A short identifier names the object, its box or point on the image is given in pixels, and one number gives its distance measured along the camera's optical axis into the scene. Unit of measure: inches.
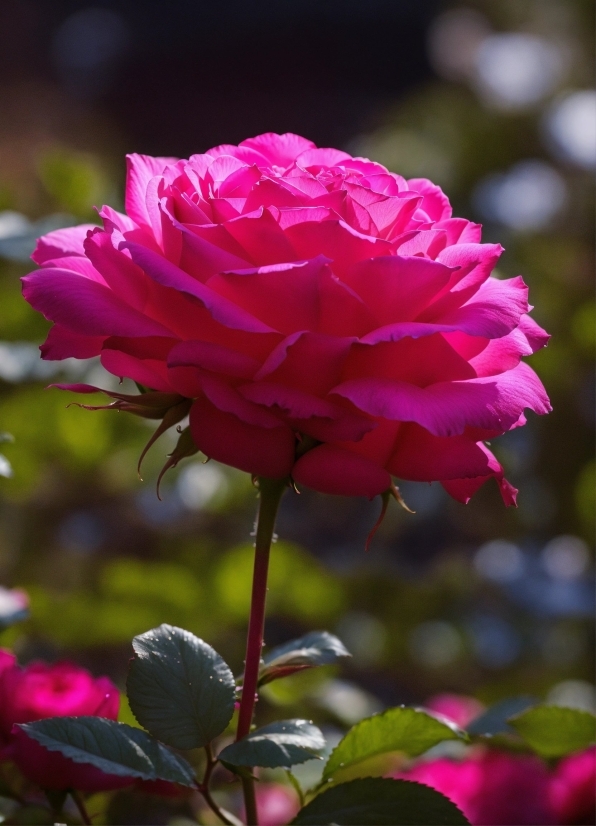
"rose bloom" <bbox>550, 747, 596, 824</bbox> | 32.8
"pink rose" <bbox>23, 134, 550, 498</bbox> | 27.1
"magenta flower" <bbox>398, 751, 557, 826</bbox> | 33.0
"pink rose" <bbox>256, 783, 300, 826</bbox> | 34.8
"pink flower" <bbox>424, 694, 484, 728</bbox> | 37.5
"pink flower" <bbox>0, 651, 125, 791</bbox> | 28.9
